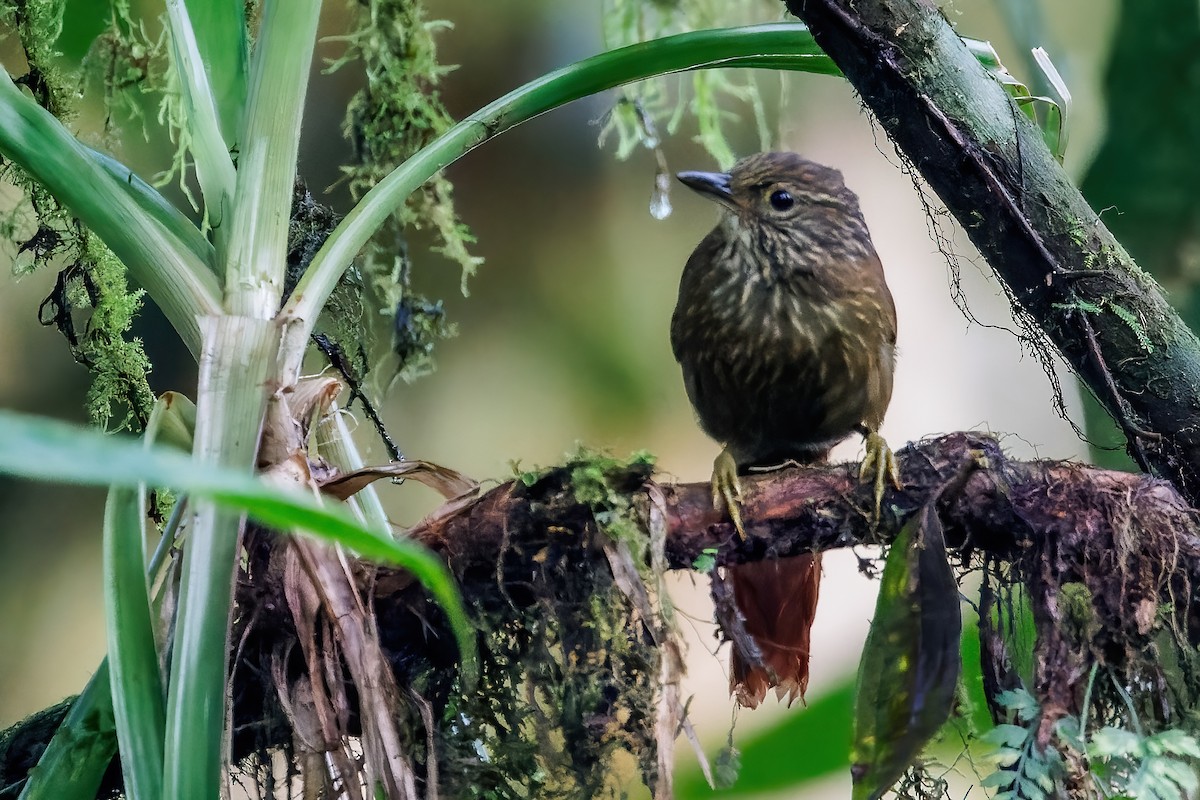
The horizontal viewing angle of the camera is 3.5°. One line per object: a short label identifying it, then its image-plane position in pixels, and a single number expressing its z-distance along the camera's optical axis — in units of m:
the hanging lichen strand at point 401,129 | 5.22
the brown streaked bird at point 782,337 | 5.18
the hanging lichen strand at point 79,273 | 5.18
